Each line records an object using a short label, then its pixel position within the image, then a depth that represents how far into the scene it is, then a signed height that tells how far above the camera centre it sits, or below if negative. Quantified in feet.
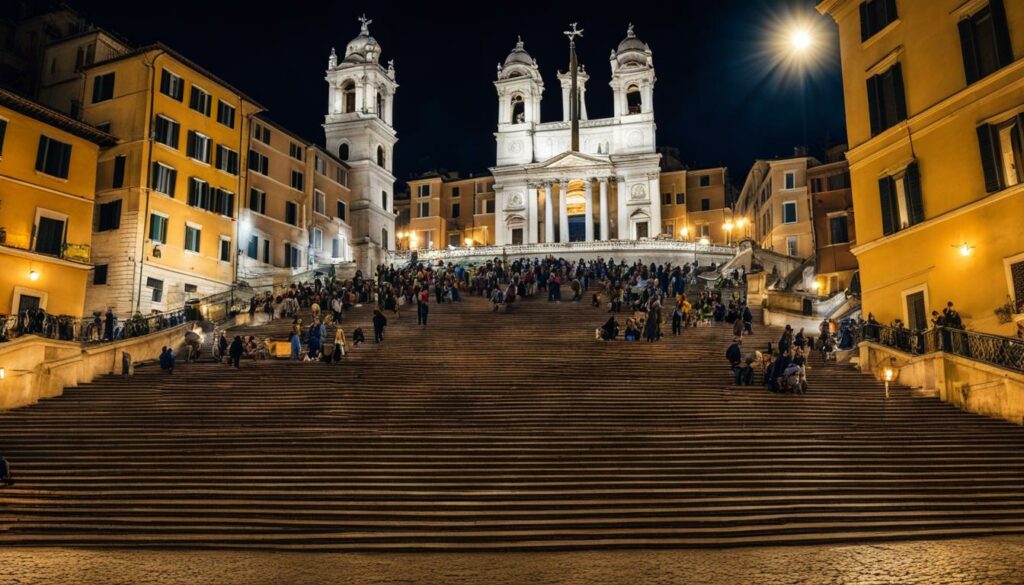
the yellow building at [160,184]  118.32 +35.13
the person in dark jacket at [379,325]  86.38 +7.78
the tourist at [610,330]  85.66 +6.91
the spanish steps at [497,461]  40.40 -4.46
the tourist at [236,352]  76.48 +4.30
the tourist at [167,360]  75.82 +3.52
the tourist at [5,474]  47.11 -4.80
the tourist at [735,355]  69.31 +3.23
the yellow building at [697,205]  248.73 +61.15
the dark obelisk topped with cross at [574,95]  243.81 +96.57
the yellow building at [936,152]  65.16 +22.63
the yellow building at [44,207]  95.45 +25.05
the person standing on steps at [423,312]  94.48 +10.17
